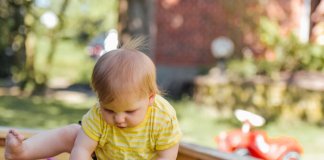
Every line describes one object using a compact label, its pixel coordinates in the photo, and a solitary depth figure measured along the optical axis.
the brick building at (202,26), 11.89
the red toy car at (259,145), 3.63
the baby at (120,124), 2.20
